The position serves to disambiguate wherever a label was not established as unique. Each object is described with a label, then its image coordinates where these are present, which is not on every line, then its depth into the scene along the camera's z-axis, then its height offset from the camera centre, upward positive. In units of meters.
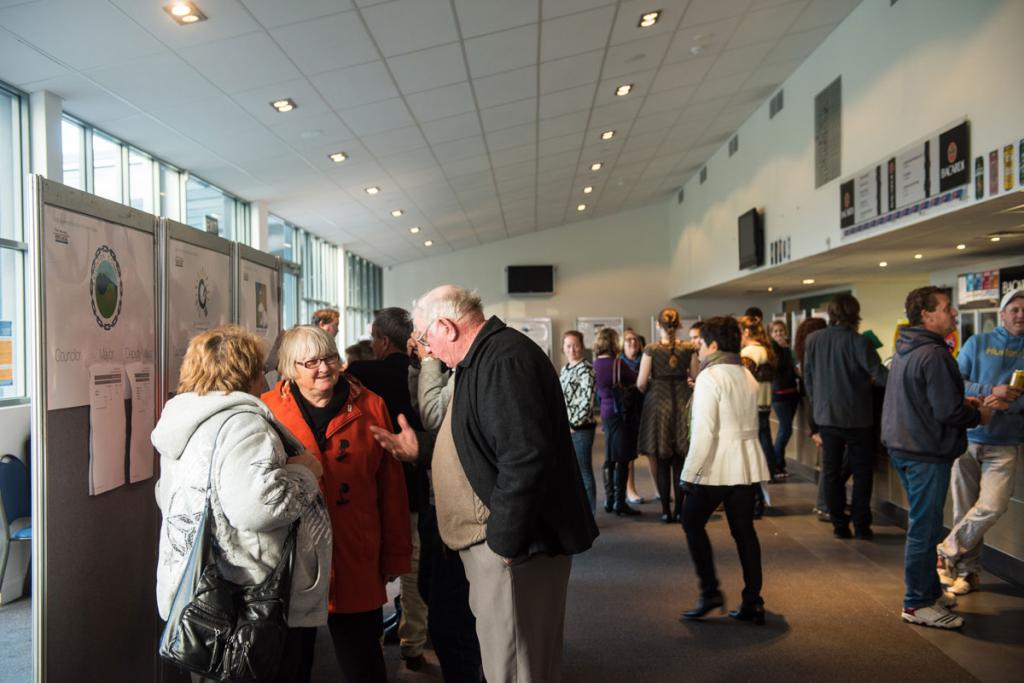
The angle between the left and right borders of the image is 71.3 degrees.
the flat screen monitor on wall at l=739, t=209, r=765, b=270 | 9.21 +1.17
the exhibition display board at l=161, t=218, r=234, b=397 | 2.81 +0.21
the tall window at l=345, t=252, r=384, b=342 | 14.73 +0.88
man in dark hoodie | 3.47 -0.49
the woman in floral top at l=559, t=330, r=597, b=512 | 5.68 -0.62
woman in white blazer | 3.52 -0.63
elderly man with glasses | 1.91 -0.43
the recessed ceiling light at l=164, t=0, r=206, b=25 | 3.87 +1.79
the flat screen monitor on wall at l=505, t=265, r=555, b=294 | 16.36 +1.20
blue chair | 4.26 -1.03
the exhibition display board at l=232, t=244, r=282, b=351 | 3.56 +0.23
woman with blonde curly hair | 1.93 -0.42
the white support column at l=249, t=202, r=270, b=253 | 8.89 +1.39
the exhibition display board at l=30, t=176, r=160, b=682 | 2.11 -0.32
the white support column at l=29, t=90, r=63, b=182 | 4.84 +1.42
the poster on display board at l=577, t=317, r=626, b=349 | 16.22 +0.16
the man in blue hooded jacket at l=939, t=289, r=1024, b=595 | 3.88 -0.70
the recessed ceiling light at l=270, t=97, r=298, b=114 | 5.60 +1.82
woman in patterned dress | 5.60 -0.51
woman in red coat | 2.35 -0.51
